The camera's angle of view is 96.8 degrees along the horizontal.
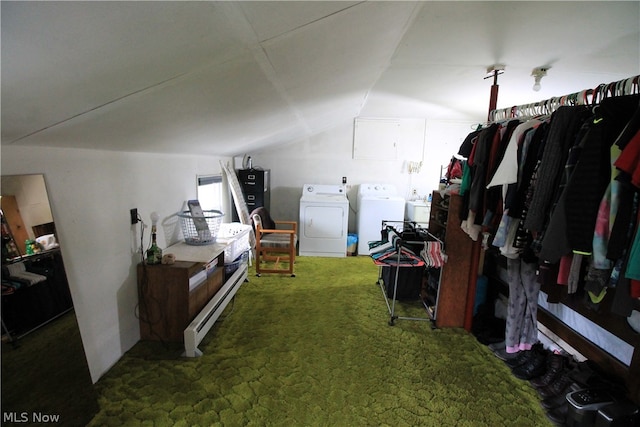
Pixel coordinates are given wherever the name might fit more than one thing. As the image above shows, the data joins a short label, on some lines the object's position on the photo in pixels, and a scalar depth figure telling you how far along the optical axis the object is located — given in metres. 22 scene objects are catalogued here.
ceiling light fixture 2.17
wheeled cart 2.39
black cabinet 4.05
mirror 1.21
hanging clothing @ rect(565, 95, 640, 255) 1.14
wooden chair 3.45
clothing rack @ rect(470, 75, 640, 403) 1.29
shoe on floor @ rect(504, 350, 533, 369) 1.98
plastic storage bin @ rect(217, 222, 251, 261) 2.78
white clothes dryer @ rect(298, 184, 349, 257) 4.20
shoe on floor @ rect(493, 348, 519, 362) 2.11
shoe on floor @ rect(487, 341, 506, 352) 2.22
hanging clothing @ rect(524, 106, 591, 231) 1.31
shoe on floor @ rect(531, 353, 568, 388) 1.82
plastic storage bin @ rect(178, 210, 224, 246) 2.55
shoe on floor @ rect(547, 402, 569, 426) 1.60
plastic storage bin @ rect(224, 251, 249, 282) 2.90
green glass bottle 2.11
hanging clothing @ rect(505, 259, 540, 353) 1.85
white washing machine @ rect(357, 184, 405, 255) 4.28
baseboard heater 1.99
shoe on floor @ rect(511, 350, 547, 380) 1.90
